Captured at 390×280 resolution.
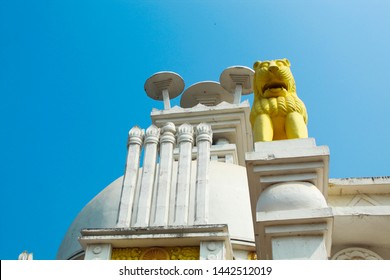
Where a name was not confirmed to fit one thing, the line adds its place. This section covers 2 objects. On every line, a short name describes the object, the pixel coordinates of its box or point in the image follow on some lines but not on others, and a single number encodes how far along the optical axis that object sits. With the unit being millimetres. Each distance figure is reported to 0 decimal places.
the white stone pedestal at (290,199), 10648
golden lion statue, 12656
